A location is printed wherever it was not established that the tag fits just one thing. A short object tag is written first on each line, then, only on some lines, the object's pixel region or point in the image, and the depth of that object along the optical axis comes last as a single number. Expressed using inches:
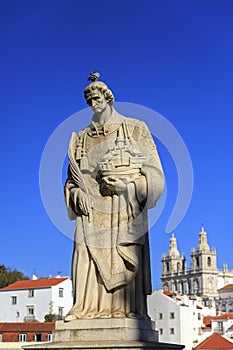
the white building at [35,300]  2642.7
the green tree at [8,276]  3745.1
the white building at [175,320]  2760.8
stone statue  324.5
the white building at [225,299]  6493.1
